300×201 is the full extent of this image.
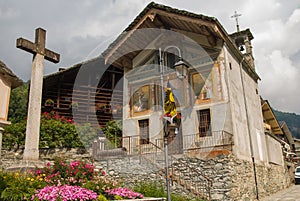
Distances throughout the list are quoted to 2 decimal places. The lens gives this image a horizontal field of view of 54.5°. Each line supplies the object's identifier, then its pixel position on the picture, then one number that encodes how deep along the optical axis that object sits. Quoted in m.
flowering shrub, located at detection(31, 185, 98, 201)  5.71
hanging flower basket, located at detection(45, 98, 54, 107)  18.50
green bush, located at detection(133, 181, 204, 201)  9.01
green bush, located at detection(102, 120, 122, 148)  16.19
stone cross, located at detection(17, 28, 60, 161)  6.97
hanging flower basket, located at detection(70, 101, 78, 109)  19.16
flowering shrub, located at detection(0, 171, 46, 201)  5.47
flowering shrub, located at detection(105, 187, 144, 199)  7.06
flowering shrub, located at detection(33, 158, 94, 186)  6.98
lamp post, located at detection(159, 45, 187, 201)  7.70
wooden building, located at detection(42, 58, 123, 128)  18.98
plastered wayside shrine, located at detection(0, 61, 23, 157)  5.91
